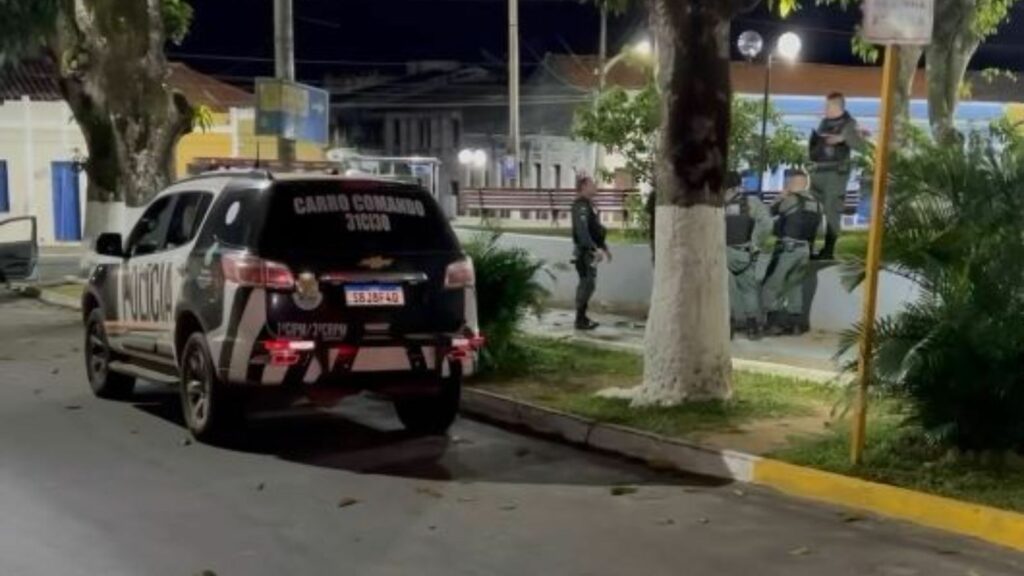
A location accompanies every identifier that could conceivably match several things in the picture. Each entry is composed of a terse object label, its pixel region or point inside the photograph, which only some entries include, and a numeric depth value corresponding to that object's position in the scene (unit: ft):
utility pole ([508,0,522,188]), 115.03
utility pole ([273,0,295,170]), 57.16
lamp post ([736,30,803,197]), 58.62
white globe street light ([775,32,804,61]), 60.64
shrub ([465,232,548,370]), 37.83
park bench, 99.45
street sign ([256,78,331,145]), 53.42
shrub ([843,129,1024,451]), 24.41
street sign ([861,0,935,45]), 24.88
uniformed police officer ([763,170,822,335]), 42.80
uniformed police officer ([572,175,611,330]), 47.43
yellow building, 124.77
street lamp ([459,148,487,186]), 161.58
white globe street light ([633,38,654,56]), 98.04
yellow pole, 25.08
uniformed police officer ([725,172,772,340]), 43.29
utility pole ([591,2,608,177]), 116.78
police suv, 27.84
